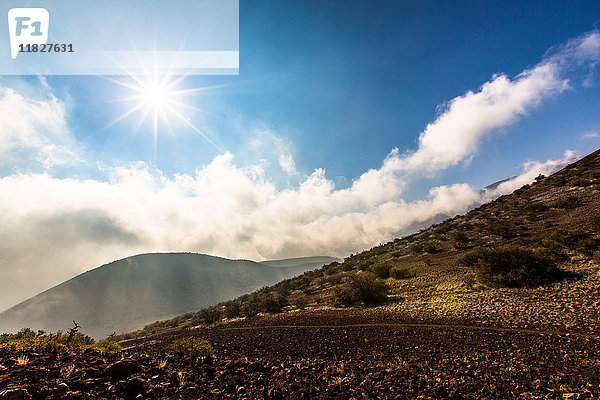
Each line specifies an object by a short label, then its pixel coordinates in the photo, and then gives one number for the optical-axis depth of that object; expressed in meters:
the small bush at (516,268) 12.80
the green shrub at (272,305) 20.64
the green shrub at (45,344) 6.47
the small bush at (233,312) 23.44
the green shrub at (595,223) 16.01
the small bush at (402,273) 20.56
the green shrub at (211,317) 24.17
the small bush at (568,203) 23.52
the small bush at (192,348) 8.73
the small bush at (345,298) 16.97
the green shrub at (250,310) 21.28
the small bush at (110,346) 12.10
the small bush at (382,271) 23.06
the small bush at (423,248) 26.81
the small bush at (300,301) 19.61
